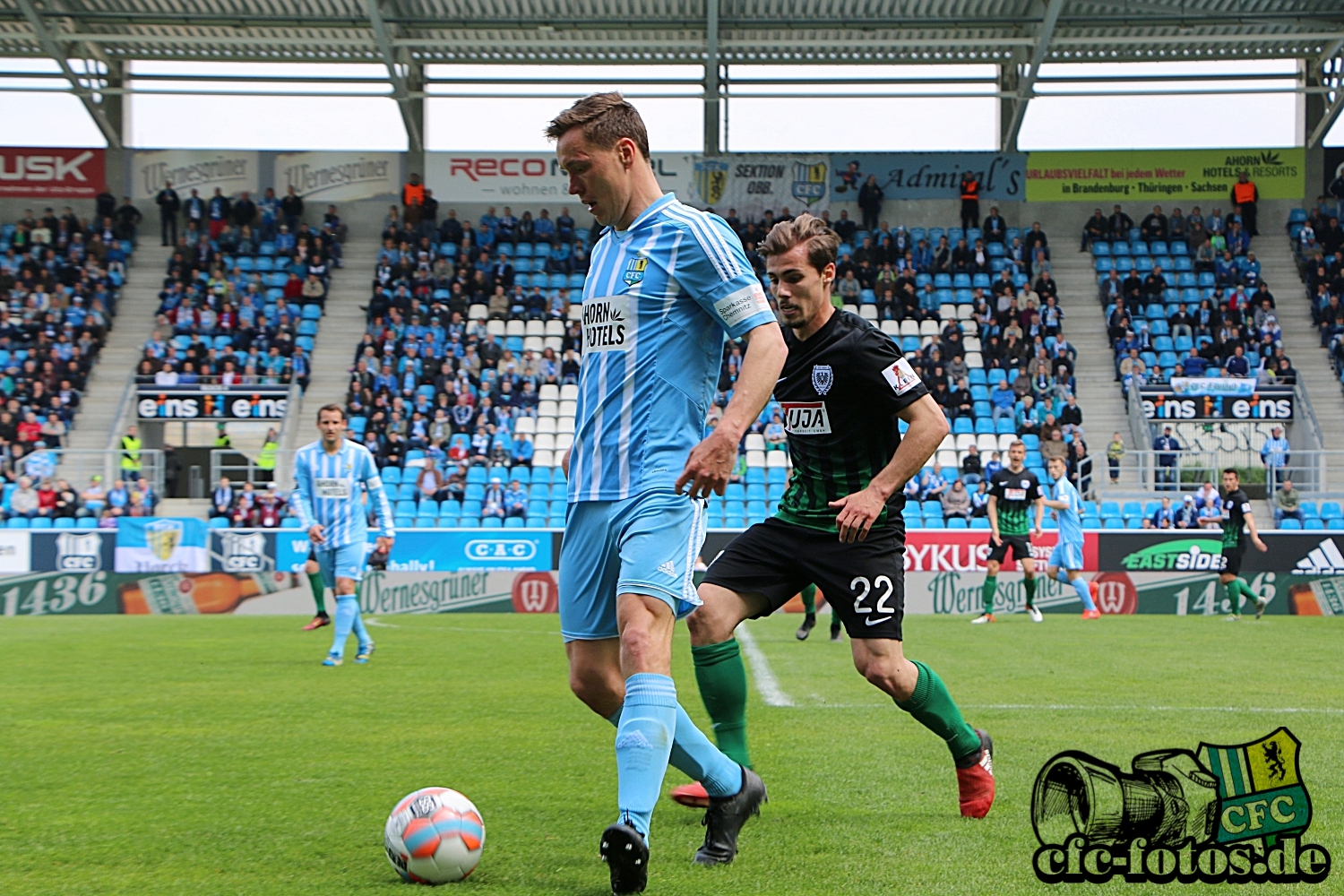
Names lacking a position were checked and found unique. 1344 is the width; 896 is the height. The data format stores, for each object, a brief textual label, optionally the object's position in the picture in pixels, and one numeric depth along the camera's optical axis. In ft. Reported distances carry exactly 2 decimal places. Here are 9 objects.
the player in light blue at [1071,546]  57.62
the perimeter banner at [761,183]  103.09
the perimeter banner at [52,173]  104.63
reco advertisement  105.50
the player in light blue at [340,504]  36.81
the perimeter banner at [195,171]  105.19
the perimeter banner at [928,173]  104.99
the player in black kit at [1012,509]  51.88
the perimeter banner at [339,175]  105.40
